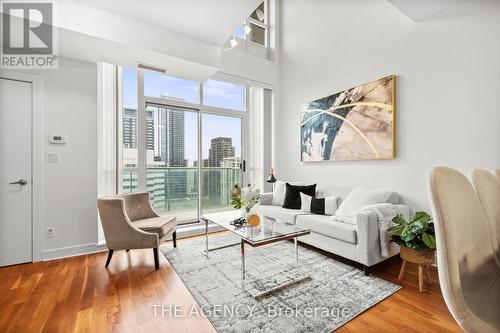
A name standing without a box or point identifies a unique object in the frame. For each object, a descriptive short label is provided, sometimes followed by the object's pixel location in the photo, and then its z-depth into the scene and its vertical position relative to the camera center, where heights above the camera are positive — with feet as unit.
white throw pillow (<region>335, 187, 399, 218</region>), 8.95 -1.33
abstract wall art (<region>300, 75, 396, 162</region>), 9.60 +1.97
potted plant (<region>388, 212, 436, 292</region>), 6.68 -2.20
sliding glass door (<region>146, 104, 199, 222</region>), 12.32 +0.38
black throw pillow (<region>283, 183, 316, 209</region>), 11.80 -1.42
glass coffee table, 6.91 -2.16
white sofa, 7.53 -2.39
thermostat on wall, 9.42 +1.13
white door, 8.64 -0.16
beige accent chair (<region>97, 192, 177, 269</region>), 8.16 -2.29
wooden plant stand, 6.73 -2.71
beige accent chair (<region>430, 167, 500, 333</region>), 2.57 -1.07
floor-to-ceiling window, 11.59 +1.49
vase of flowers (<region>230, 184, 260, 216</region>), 8.72 -1.18
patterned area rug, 5.51 -3.61
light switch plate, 9.38 +0.38
